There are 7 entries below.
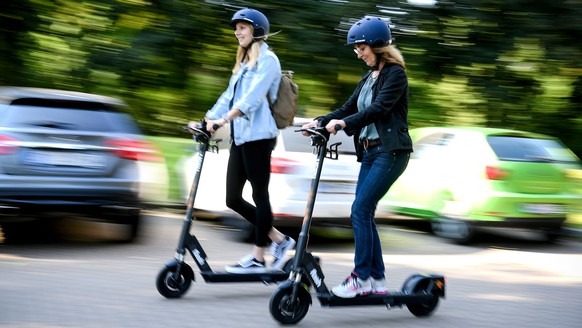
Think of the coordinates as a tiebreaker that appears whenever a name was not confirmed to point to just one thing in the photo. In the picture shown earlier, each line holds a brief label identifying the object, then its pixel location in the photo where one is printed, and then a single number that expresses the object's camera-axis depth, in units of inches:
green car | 406.3
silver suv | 309.7
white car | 353.7
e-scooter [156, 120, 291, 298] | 241.8
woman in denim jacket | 246.5
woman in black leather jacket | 216.5
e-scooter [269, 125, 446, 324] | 211.3
